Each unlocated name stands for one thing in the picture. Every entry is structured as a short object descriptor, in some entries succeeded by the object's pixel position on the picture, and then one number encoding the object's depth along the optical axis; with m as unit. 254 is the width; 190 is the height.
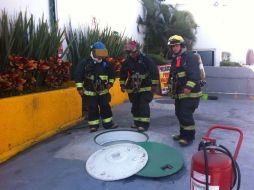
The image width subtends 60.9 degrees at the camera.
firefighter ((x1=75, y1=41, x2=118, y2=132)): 3.66
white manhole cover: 2.51
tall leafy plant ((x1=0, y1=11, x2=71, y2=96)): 3.14
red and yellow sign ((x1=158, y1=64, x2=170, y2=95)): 7.19
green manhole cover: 2.54
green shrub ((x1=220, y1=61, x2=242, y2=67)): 12.71
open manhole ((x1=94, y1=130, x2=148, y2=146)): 3.60
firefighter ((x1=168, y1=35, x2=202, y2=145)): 3.12
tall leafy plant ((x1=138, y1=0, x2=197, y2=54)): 10.28
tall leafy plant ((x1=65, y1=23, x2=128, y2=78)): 4.80
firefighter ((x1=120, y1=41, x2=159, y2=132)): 3.76
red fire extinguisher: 1.64
